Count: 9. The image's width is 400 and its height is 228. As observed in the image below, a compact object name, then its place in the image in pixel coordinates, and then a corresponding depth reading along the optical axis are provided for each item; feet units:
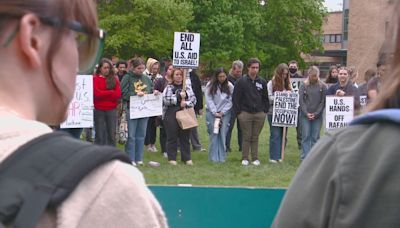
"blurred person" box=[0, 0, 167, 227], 3.34
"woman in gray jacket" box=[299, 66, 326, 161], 40.01
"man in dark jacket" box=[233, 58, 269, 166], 37.93
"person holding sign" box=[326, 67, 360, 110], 39.92
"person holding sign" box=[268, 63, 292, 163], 40.50
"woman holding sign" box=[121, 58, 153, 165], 36.47
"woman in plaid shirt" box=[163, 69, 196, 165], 36.40
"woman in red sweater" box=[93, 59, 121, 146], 35.04
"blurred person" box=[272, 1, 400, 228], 4.26
